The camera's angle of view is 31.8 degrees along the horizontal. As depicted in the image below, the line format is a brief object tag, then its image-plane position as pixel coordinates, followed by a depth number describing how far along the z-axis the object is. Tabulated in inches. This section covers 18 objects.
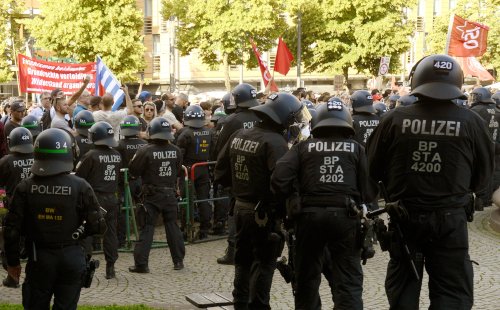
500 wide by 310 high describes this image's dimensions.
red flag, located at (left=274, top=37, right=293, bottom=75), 933.1
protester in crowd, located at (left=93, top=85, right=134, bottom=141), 533.6
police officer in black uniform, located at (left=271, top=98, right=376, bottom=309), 291.9
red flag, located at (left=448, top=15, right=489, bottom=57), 893.2
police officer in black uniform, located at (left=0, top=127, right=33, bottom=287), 420.5
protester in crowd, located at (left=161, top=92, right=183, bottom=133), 601.1
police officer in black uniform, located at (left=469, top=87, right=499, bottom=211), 593.9
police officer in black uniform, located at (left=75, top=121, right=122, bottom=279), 426.0
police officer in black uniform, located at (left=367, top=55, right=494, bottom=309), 248.2
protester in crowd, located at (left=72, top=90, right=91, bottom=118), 553.1
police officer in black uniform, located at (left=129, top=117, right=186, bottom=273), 445.7
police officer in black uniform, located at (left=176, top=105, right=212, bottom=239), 531.2
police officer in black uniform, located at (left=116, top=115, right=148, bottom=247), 495.8
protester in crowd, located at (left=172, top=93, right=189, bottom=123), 670.5
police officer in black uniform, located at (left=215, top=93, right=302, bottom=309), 313.3
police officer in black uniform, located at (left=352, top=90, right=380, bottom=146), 485.1
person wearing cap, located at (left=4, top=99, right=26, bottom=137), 527.8
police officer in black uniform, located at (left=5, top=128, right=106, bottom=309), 274.8
